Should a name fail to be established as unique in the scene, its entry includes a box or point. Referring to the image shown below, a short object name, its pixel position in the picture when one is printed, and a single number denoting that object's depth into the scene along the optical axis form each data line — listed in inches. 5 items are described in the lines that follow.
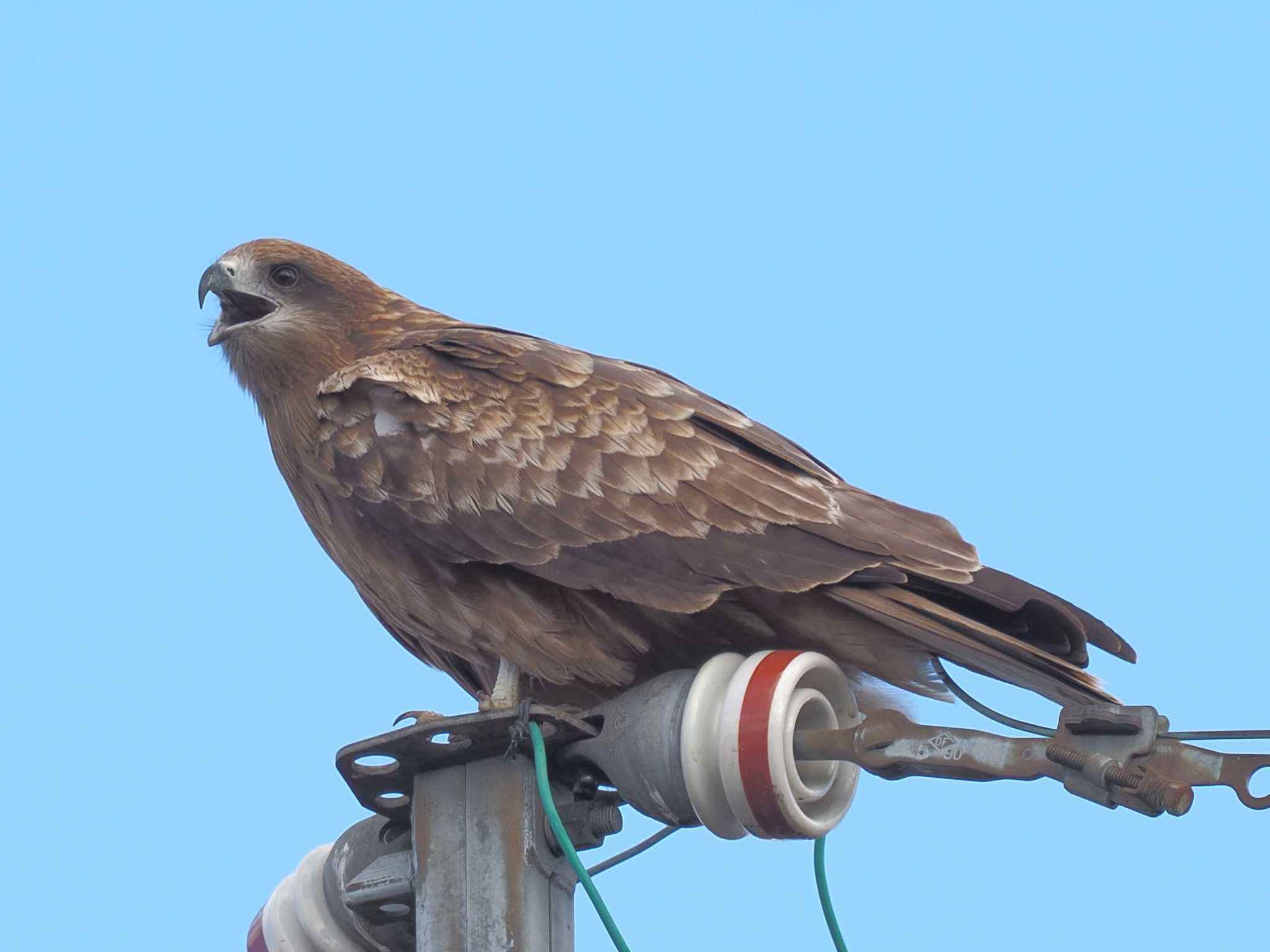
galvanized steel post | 487.5
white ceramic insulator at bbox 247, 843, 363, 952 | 540.7
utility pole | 468.1
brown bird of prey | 539.5
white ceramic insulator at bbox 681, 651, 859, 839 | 469.7
